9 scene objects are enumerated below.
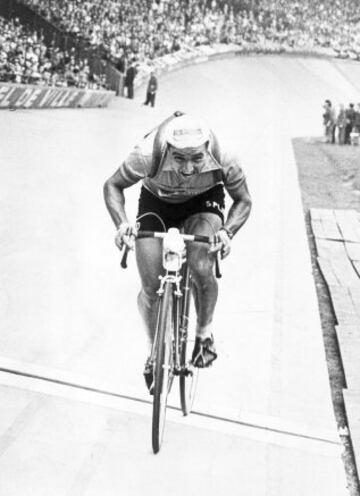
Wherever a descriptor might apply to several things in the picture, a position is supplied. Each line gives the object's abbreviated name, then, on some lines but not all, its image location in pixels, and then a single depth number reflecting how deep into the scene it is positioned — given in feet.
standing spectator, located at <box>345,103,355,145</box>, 72.38
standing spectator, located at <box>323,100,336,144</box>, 72.33
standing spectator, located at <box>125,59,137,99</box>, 89.51
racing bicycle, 10.27
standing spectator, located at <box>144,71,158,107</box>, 85.10
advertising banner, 56.18
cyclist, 10.63
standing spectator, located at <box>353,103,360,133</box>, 72.74
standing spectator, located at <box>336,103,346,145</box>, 71.46
